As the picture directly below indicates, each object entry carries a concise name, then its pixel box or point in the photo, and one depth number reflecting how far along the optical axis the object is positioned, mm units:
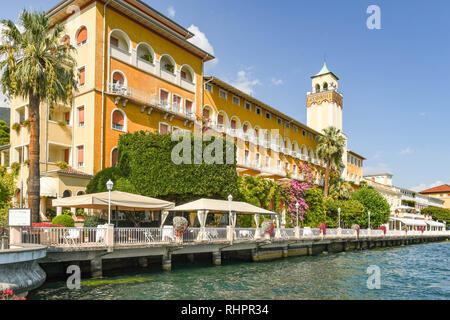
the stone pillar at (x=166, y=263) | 22031
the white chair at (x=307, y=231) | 35222
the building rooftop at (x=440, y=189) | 117619
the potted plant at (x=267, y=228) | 28719
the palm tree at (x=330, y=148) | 56191
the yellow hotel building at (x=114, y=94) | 29969
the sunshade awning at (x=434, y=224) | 79738
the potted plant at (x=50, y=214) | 27328
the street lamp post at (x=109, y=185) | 18562
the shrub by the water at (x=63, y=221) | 22125
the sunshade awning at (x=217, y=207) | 24648
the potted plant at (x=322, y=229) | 36781
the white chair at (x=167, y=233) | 21998
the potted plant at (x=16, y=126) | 31344
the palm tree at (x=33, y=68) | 21422
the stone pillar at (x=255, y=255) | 28266
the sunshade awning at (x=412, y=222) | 69956
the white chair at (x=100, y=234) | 18797
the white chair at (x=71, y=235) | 17625
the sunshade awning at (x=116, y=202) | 19906
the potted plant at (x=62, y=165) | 29375
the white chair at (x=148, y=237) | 21078
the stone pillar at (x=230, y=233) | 25438
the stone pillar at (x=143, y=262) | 22484
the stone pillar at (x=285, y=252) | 31912
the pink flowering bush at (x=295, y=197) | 44188
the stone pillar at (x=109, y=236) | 18547
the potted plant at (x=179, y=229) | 21950
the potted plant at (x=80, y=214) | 27514
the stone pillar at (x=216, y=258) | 25453
